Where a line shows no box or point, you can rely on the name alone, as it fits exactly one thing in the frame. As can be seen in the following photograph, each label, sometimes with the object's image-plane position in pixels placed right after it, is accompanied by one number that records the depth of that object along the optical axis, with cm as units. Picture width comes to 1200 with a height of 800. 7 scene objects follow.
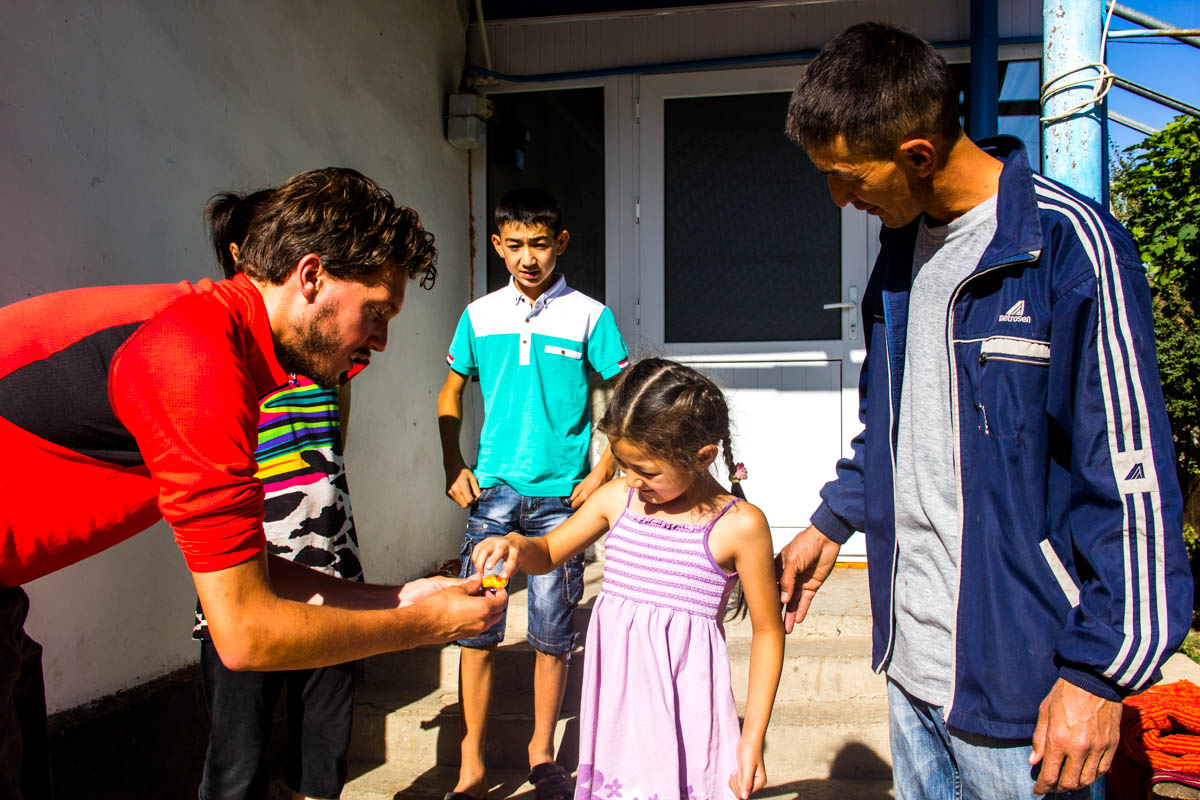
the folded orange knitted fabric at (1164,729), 265
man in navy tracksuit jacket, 119
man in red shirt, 132
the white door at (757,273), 483
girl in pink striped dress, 198
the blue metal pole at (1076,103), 200
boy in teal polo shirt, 299
